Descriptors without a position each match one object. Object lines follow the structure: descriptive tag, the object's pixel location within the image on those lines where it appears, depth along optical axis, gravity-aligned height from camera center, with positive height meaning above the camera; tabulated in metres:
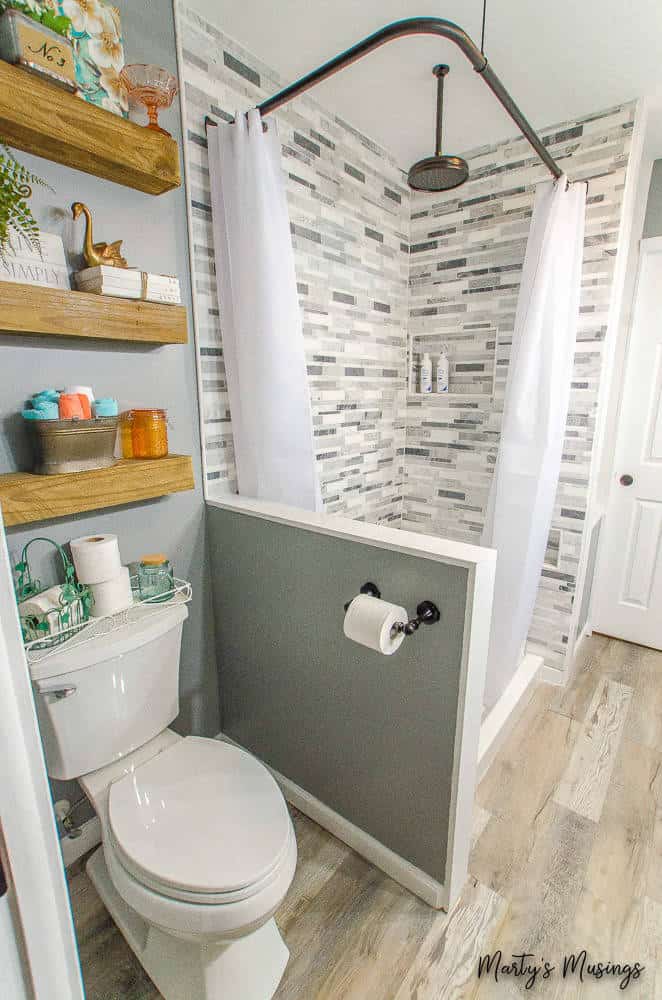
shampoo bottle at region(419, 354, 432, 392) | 2.35 +0.06
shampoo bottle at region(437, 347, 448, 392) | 2.31 +0.08
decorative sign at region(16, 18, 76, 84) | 0.94 +0.67
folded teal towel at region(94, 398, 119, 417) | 1.18 -0.05
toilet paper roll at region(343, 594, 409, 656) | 1.09 -0.54
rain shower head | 1.38 +0.62
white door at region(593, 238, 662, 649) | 2.25 -0.55
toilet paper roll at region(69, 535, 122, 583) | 1.19 -0.42
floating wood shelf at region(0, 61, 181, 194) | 0.95 +0.54
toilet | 0.95 -0.95
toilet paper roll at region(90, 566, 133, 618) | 1.23 -0.54
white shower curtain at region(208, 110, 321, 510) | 1.38 +0.21
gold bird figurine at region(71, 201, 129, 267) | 1.13 +0.32
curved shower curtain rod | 1.06 +0.78
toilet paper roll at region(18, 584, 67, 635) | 1.10 -0.50
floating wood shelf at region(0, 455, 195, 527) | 1.03 -0.24
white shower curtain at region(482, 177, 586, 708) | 1.74 -0.11
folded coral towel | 1.10 -0.04
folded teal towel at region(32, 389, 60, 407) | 1.09 -0.02
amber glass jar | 1.30 -0.12
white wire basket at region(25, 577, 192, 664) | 1.09 -0.59
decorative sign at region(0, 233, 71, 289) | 1.01 +0.27
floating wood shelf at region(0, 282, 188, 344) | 0.99 +0.16
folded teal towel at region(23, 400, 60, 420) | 1.08 -0.06
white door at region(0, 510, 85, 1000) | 0.46 -0.46
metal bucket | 1.08 -0.13
